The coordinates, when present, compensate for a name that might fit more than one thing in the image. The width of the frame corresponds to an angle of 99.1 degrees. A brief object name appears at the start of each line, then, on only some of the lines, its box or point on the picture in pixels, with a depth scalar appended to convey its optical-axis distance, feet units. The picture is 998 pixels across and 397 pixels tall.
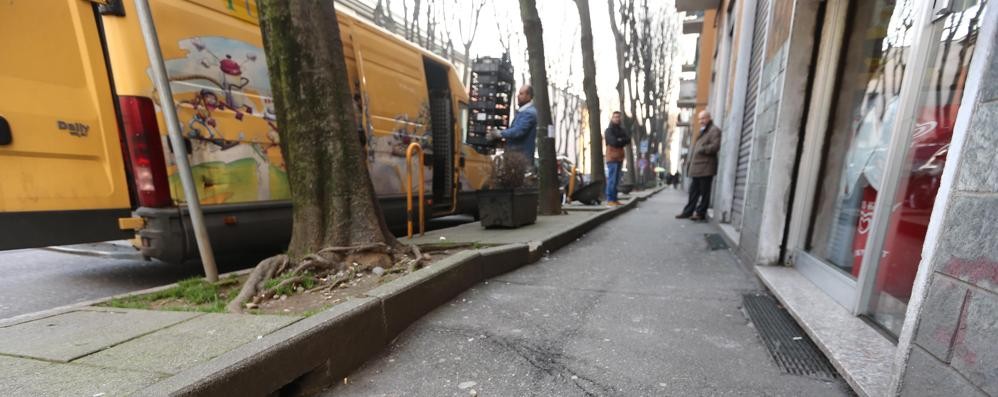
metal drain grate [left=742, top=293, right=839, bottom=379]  6.93
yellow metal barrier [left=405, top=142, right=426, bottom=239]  14.84
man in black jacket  31.76
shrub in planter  17.92
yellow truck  9.38
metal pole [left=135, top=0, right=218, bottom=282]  8.47
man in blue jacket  21.74
